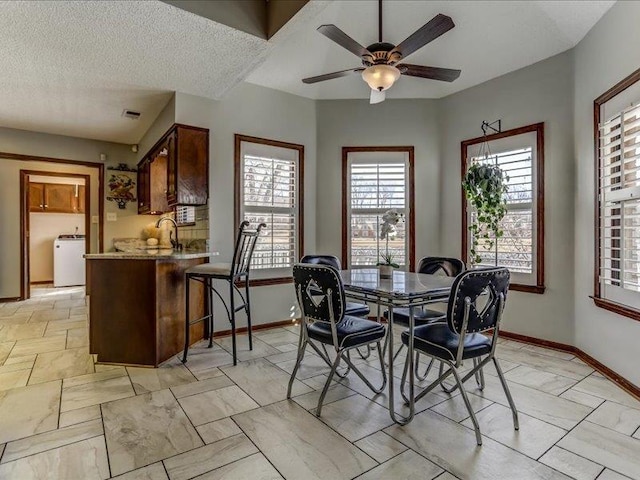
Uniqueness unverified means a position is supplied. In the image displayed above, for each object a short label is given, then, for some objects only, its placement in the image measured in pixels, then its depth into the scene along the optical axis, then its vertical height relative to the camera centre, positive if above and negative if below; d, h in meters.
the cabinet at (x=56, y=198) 7.28 +0.87
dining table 2.09 -0.33
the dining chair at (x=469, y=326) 1.89 -0.48
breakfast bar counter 2.97 -0.57
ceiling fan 2.20 +1.26
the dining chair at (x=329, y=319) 2.12 -0.50
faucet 4.40 -0.05
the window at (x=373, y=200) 4.39 +0.47
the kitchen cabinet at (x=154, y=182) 4.29 +0.75
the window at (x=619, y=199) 2.52 +0.29
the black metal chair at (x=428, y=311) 2.79 -0.59
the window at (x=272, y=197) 4.00 +0.48
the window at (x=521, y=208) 3.58 +0.31
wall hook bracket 3.86 +1.22
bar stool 3.02 -0.28
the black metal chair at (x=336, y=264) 2.94 -0.23
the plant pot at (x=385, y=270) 2.80 -0.25
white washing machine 7.14 -0.45
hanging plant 3.59 +0.43
